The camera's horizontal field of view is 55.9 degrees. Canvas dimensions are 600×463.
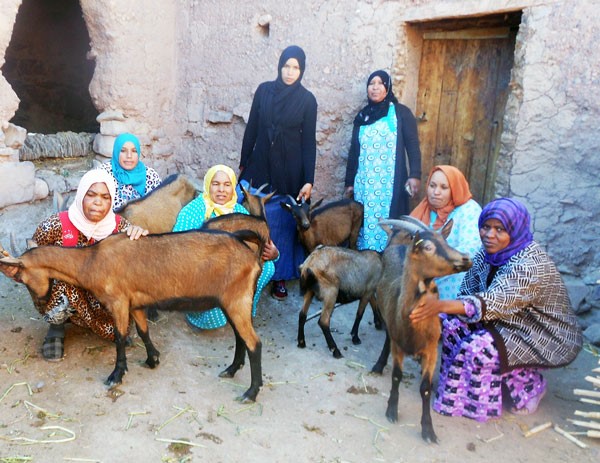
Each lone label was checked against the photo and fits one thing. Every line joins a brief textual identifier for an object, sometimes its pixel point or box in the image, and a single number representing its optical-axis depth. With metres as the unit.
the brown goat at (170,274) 3.74
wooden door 5.93
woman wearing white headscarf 3.93
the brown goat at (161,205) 4.79
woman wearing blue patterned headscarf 5.17
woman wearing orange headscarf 4.54
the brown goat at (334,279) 4.65
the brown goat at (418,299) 3.28
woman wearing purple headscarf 3.57
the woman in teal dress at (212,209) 4.77
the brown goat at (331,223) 5.72
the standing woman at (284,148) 5.62
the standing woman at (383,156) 5.65
